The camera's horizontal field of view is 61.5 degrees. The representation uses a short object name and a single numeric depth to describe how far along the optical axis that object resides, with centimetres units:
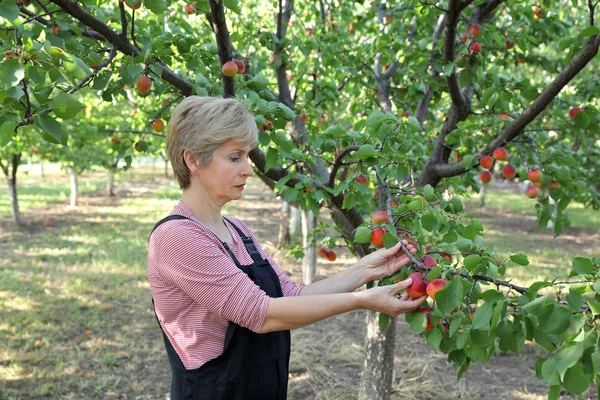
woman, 169
